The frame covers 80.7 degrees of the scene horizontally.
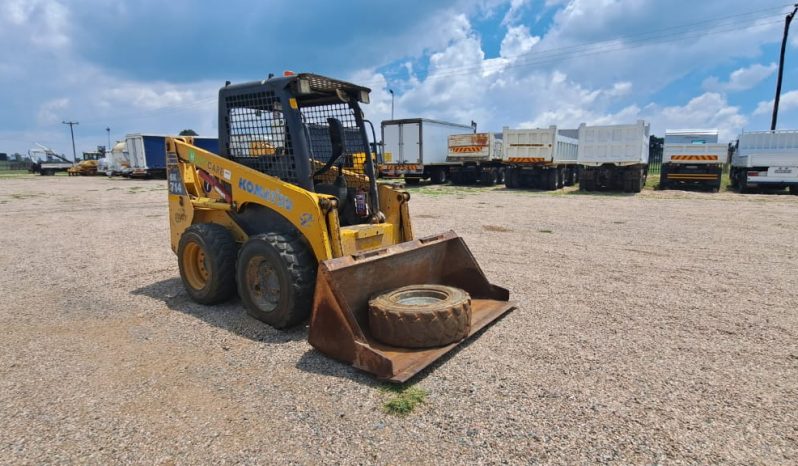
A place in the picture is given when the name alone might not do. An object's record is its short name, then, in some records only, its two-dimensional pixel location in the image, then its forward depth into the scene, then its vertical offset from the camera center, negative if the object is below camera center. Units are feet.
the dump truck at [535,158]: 71.77 +2.05
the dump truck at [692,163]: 64.85 +1.07
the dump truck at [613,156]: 64.23 +2.12
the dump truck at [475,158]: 79.61 +2.22
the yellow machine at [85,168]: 149.10 +1.20
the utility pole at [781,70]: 90.70 +19.81
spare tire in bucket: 11.80 -3.80
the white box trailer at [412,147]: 75.87 +4.04
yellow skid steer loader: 11.91 -2.16
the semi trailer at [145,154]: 105.81 +4.01
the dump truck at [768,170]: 60.03 +0.09
